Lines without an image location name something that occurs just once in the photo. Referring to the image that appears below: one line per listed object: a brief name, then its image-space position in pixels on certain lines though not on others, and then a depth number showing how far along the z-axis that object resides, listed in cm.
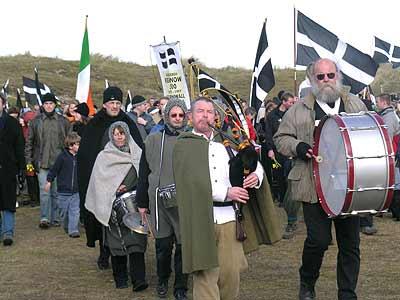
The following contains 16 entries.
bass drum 629
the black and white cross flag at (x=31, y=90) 1962
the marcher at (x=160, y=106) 990
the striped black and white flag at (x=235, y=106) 618
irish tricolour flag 1383
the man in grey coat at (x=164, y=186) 764
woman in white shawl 834
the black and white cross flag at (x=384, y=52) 1797
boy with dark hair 1219
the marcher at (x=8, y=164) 1135
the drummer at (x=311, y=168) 686
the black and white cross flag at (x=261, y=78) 1293
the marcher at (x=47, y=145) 1324
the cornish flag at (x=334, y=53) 1088
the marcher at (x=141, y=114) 1330
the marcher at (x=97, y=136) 895
